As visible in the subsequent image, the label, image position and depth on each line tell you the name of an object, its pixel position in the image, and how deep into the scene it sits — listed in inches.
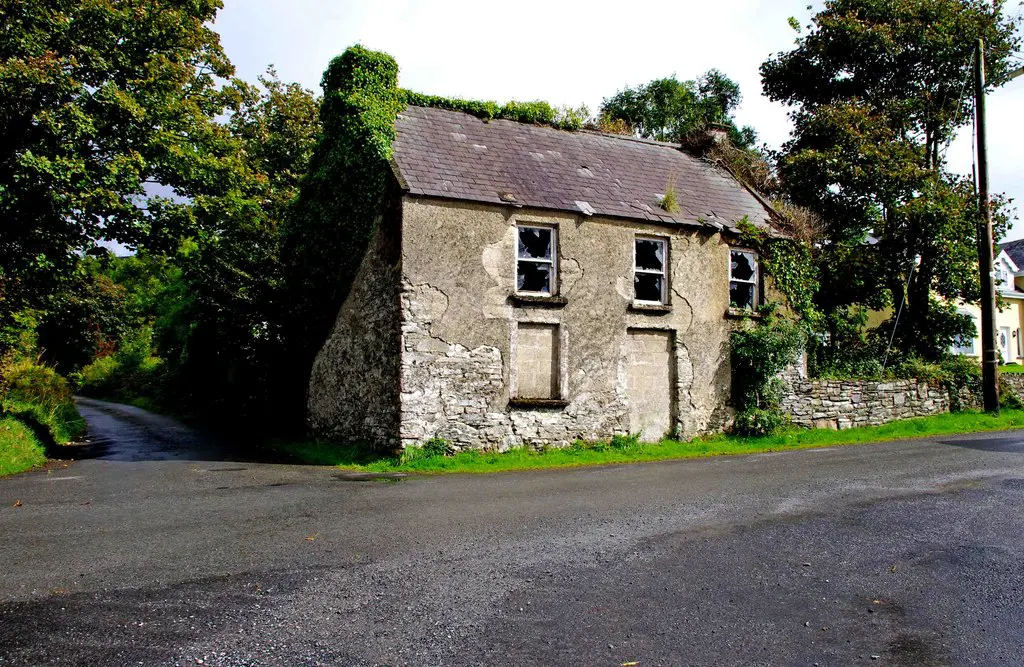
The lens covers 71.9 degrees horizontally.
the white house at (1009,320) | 1533.0
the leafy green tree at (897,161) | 847.1
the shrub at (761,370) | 690.2
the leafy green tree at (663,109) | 1471.5
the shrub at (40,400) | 708.8
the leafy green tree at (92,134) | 606.2
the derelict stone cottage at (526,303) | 581.6
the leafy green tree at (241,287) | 793.6
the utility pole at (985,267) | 774.5
